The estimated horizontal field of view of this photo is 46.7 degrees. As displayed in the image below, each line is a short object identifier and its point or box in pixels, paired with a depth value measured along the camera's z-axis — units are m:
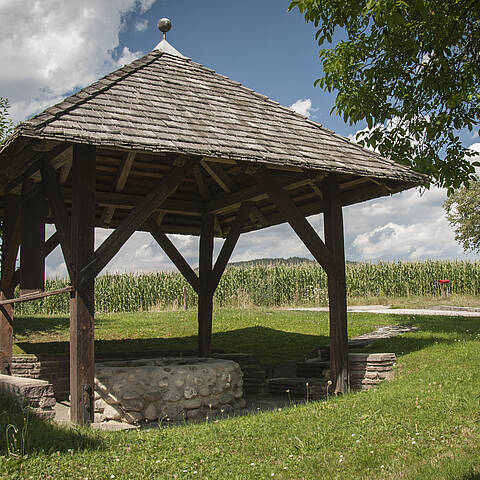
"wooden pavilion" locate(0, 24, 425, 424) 6.20
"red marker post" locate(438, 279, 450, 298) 25.05
